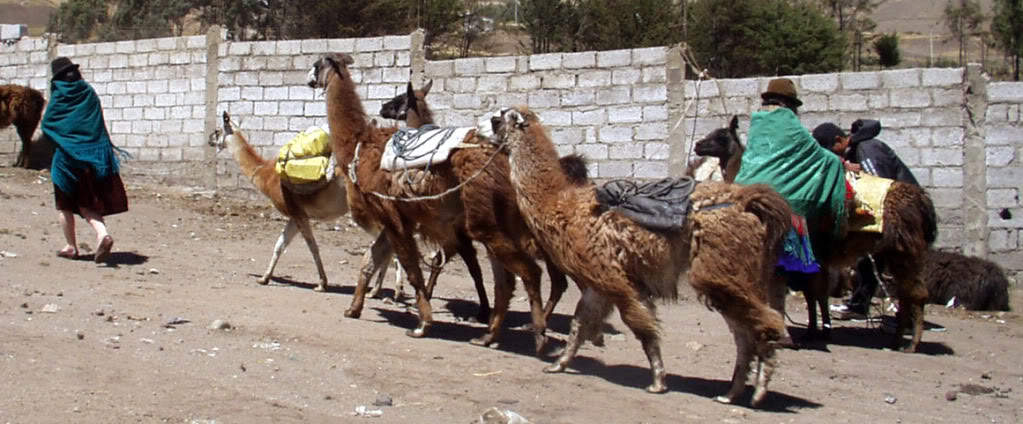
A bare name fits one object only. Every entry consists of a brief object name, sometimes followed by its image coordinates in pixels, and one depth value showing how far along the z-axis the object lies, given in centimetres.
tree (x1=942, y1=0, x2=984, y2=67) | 3900
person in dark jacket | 1026
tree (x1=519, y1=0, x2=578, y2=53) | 3152
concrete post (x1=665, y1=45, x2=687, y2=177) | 1327
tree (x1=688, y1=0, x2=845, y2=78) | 2919
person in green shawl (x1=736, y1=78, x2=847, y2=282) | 863
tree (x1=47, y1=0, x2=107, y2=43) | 3933
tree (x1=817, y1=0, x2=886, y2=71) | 3688
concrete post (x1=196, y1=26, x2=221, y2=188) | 1686
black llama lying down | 1116
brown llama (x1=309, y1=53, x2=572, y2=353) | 802
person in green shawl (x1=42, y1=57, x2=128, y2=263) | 1045
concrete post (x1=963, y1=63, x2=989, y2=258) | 1202
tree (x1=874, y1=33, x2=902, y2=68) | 3684
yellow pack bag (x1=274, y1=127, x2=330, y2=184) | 1018
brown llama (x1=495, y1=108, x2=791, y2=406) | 651
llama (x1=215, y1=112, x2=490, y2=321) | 1044
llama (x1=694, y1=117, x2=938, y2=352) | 896
